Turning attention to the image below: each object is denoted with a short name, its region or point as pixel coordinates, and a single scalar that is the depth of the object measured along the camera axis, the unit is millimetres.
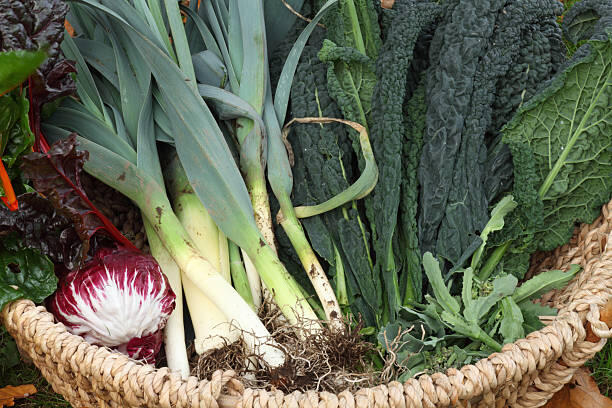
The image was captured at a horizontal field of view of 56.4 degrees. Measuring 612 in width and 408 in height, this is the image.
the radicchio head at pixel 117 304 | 1213
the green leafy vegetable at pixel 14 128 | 1160
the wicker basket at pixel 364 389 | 979
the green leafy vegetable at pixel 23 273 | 1219
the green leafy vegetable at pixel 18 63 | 999
